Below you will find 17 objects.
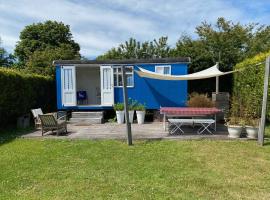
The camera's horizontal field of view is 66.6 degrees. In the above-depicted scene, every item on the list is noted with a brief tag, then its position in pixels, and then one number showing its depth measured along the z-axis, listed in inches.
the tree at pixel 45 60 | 551.3
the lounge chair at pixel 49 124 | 272.8
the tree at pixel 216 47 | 488.6
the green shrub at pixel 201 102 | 351.8
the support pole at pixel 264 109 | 223.4
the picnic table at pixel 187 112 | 279.5
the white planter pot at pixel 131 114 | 366.1
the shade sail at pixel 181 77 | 302.2
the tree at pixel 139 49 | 896.1
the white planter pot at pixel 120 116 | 364.1
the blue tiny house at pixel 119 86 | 387.2
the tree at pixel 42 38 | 884.1
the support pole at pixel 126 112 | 234.5
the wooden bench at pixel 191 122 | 269.4
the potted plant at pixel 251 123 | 248.7
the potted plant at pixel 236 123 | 252.6
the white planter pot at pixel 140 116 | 361.3
